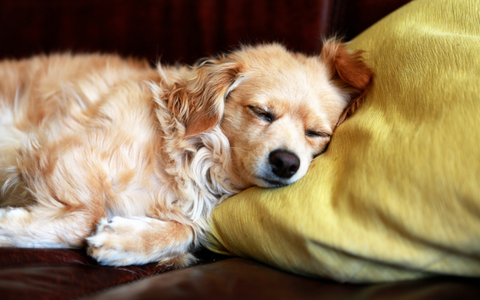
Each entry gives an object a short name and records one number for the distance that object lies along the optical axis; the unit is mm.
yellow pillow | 627
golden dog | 716
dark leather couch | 634
